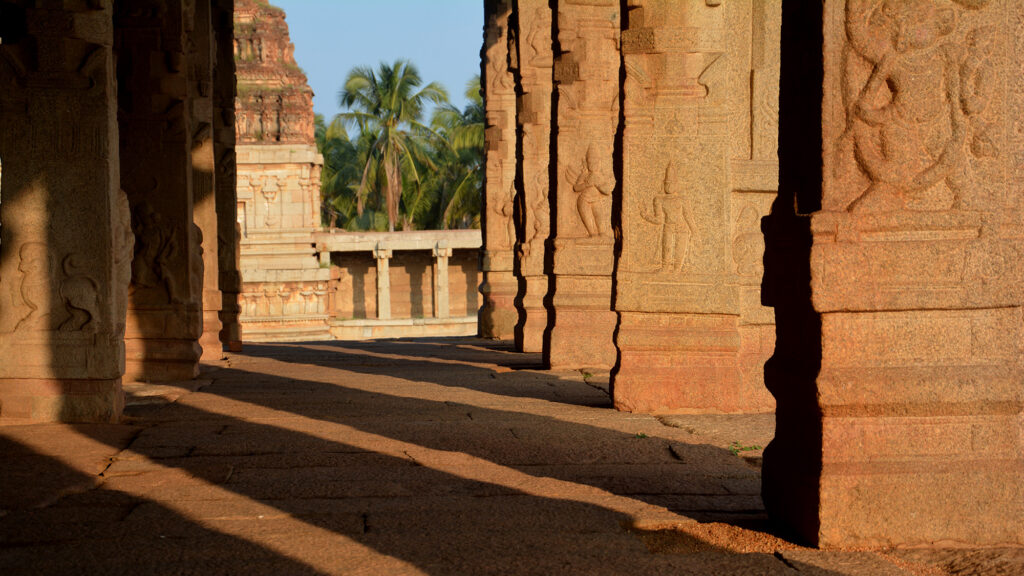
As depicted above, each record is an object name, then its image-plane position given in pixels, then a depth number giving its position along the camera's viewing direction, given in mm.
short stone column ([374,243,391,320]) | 33394
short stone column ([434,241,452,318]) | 34312
